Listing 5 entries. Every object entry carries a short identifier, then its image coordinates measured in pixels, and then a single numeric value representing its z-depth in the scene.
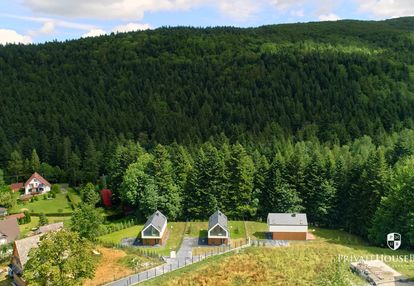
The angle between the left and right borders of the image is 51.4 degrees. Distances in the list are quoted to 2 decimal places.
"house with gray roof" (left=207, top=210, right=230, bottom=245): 64.62
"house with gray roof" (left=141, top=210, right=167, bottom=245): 64.56
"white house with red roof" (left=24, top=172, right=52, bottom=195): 104.38
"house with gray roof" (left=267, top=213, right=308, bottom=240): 66.88
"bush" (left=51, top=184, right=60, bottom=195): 102.75
